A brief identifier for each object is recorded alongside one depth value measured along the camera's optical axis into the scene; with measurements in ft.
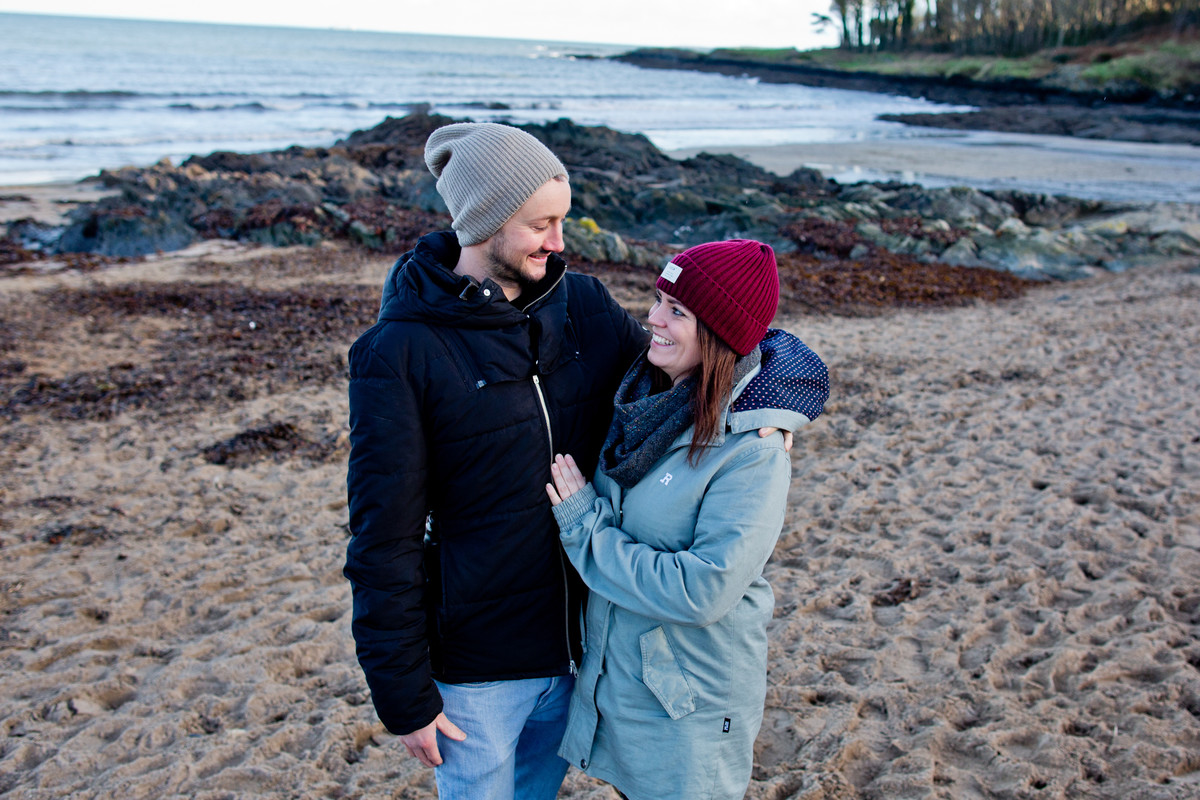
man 6.12
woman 6.02
